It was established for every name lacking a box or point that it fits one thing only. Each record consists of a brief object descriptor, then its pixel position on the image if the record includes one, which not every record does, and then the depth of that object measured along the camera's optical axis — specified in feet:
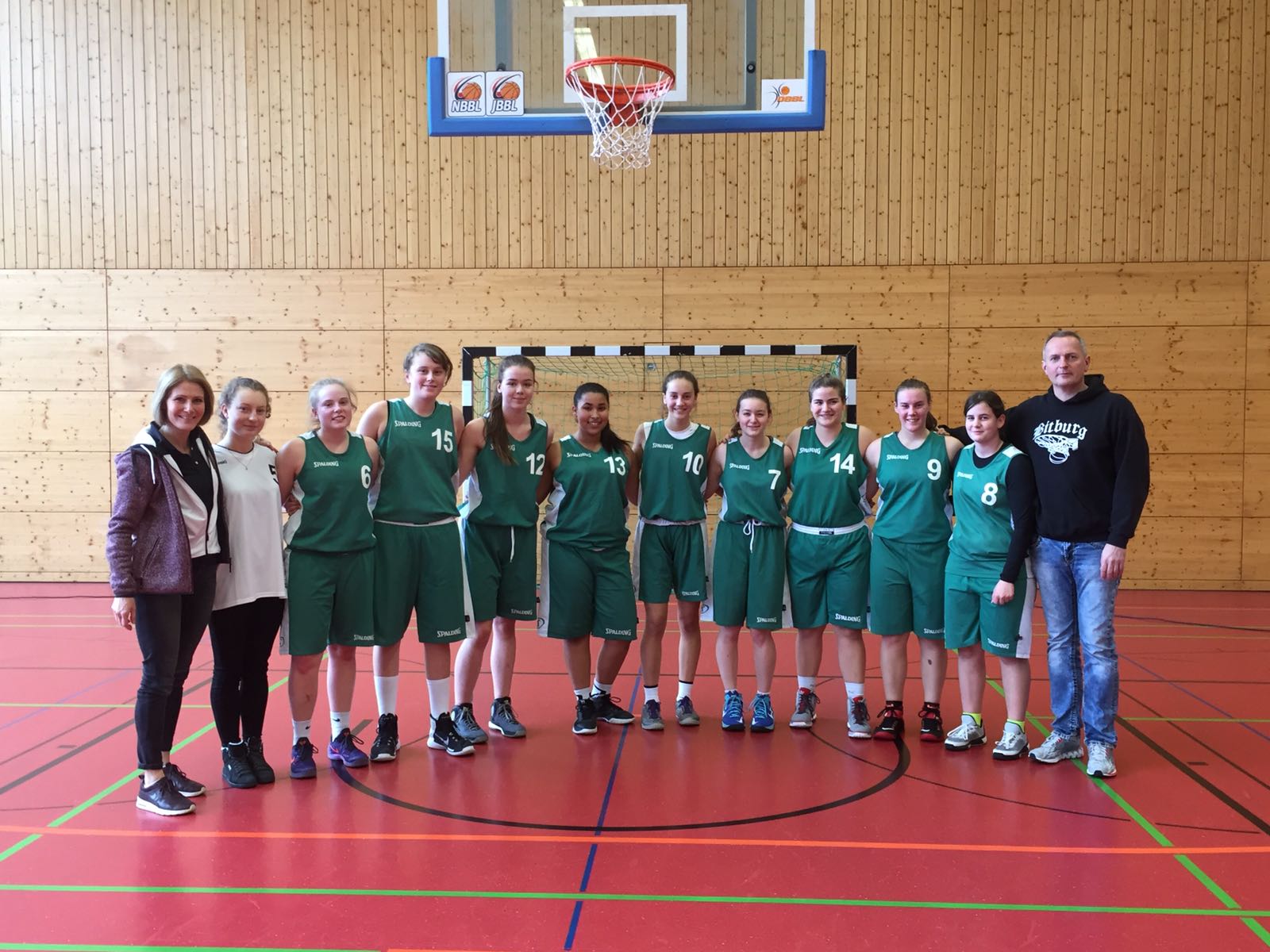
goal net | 30.76
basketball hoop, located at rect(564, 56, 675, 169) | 22.63
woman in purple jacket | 11.52
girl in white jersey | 12.59
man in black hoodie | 13.28
